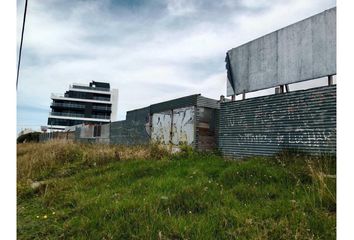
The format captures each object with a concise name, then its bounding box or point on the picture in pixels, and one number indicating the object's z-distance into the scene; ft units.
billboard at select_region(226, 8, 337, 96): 21.08
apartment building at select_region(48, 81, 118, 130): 215.10
